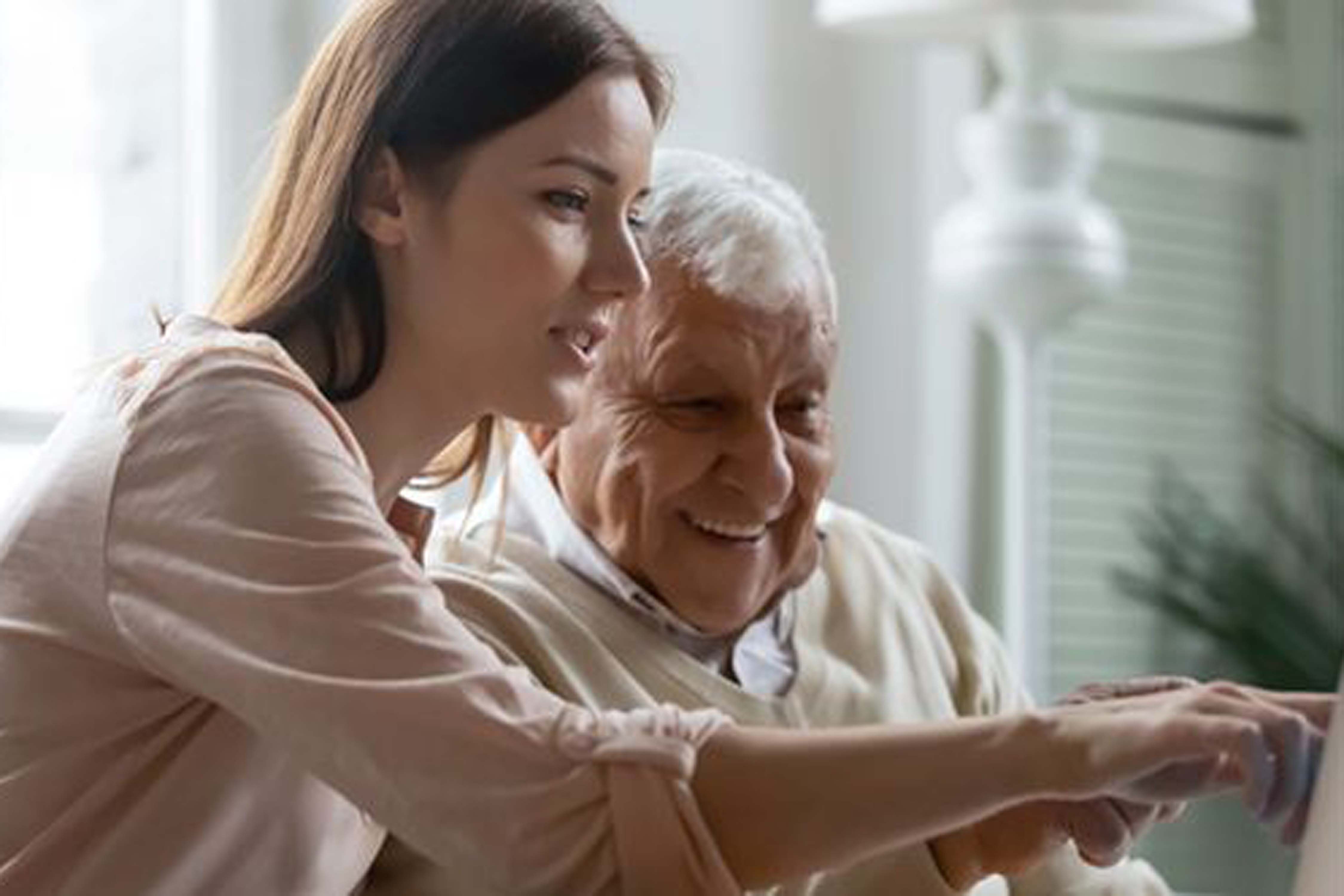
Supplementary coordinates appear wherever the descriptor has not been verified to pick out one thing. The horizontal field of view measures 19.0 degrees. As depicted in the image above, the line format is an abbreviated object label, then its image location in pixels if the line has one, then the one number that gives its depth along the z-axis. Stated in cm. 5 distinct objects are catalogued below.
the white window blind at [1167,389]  615
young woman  178
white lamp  509
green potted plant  565
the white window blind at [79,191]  411
